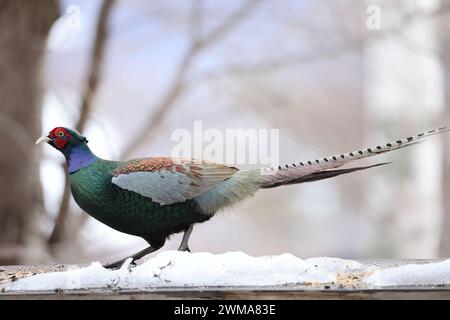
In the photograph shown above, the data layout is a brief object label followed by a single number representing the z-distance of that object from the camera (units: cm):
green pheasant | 492
